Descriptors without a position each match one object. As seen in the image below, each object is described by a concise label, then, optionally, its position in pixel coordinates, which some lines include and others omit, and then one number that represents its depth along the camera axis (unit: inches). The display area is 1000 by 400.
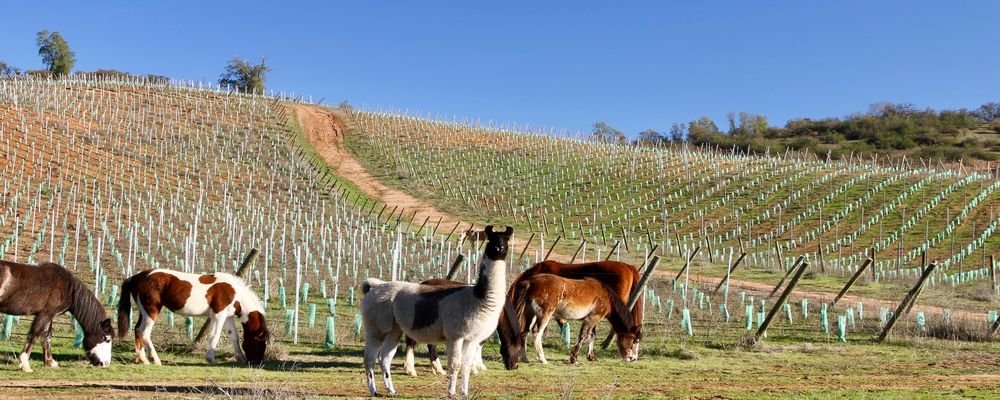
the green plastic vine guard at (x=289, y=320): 547.5
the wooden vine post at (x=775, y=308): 534.6
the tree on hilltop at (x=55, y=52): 4197.8
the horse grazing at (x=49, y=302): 402.6
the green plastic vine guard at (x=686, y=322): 587.2
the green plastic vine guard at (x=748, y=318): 624.2
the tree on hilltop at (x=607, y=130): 5116.1
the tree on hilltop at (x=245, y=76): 4220.0
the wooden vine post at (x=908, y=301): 561.6
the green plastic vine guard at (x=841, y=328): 581.0
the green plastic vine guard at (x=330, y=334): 509.7
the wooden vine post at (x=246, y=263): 518.9
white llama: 342.3
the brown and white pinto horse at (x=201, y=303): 448.8
